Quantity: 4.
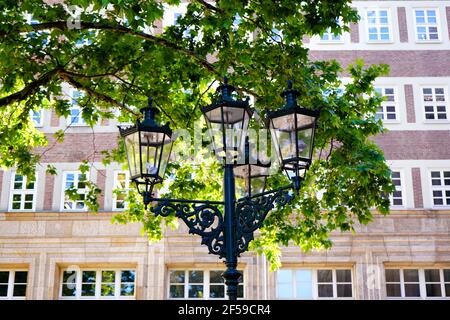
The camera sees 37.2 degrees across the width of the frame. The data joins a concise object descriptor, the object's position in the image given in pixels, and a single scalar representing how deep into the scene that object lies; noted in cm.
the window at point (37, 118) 2197
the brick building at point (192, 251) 1998
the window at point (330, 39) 2261
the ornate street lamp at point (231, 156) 710
